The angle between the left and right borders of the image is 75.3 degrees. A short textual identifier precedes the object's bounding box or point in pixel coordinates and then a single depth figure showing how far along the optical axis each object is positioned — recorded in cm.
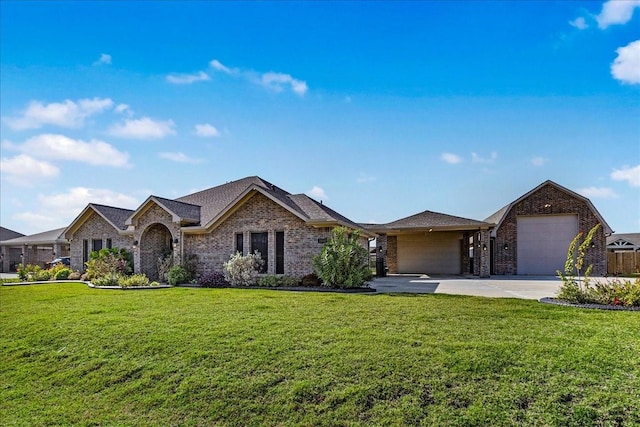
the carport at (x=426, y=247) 2580
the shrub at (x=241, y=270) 1742
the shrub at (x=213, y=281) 1728
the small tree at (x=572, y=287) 1065
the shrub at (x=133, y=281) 1723
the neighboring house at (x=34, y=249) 3212
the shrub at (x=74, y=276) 2290
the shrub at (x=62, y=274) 2302
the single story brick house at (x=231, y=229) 1752
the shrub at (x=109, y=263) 2017
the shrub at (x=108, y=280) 1812
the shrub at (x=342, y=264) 1524
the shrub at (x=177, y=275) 1825
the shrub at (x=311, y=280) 1638
